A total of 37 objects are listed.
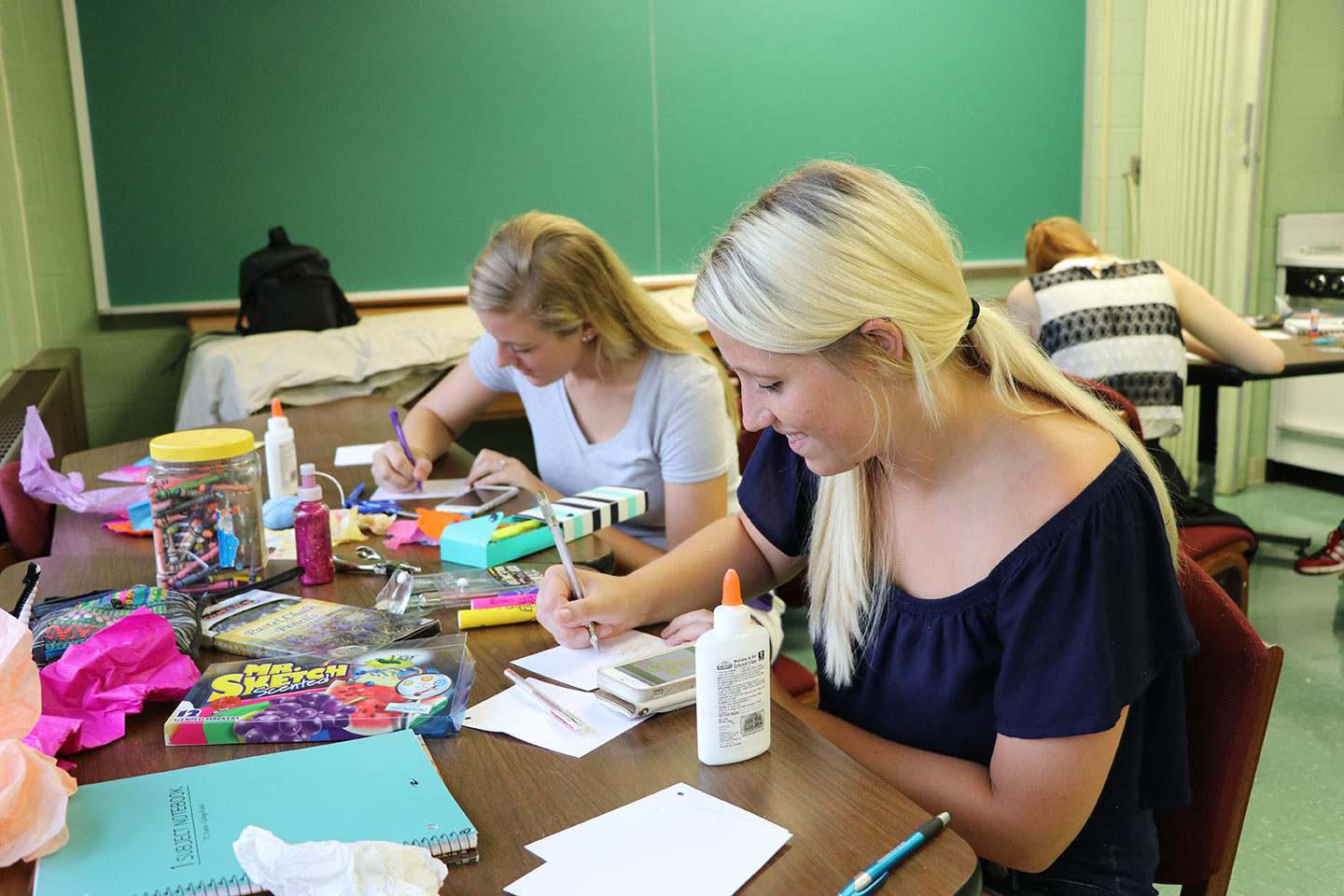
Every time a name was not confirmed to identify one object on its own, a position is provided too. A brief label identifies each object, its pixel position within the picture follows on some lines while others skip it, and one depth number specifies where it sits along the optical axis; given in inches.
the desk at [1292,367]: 126.2
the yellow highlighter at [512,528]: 59.7
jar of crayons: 52.4
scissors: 57.4
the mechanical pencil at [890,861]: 28.8
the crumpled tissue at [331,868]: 27.2
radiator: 91.6
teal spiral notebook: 29.5
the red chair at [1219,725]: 40.9
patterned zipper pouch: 43.3
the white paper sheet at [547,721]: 38.1
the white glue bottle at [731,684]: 35.1
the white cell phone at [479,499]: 69.1
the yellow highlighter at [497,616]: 49.3
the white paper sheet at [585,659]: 43.6
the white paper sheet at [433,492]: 74.1
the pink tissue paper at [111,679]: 38.6
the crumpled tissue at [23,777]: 30.3
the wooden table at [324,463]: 61.2
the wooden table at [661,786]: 30.1
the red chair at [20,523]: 69.0
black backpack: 143.0
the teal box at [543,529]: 59.1
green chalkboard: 148.1
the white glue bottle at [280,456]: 71.0
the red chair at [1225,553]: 98.0
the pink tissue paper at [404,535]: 63.1
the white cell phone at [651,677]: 40.0
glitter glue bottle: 55.0
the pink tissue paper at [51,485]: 68.2
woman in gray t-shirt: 74.7
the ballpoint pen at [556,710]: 38.8
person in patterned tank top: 114.2
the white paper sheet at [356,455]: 84.7
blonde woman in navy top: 38.1
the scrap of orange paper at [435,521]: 64.4
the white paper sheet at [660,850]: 29.6
